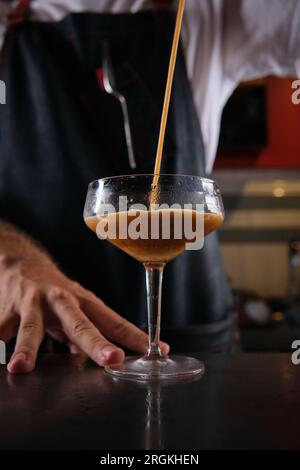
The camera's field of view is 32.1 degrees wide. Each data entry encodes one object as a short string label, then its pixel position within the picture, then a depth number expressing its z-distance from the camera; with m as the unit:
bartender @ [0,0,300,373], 1.12
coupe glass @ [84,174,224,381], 0.62
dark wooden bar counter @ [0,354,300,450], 0.33
